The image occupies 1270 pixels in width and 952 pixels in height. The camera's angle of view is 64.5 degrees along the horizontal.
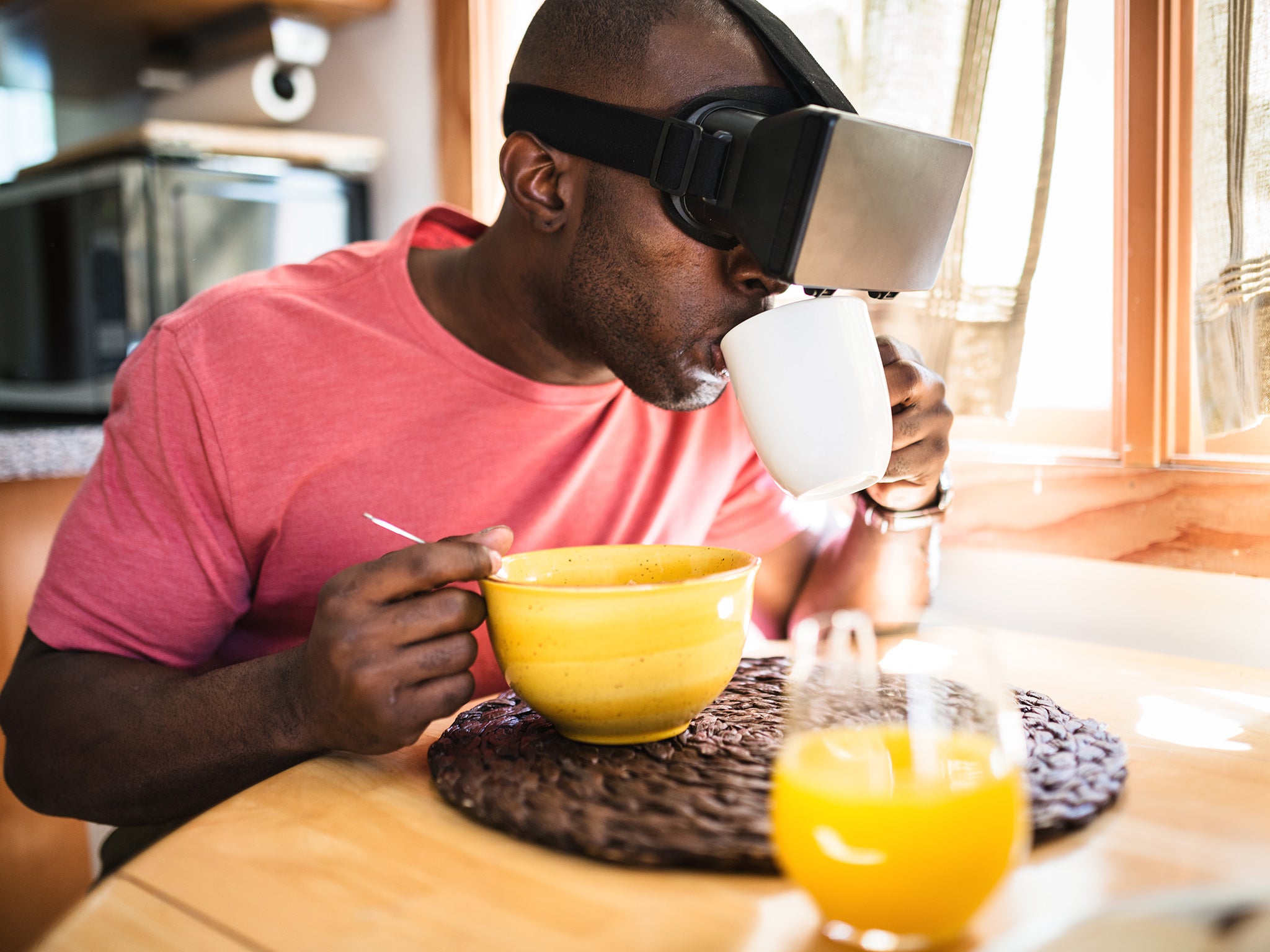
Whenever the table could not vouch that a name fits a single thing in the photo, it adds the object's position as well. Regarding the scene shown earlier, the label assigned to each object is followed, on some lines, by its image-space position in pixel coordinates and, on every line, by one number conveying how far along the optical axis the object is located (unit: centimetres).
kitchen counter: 154
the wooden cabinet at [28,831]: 154
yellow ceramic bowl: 69
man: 81
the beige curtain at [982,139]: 133
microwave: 210
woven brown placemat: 59
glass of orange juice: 47
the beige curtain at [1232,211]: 111
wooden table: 52
